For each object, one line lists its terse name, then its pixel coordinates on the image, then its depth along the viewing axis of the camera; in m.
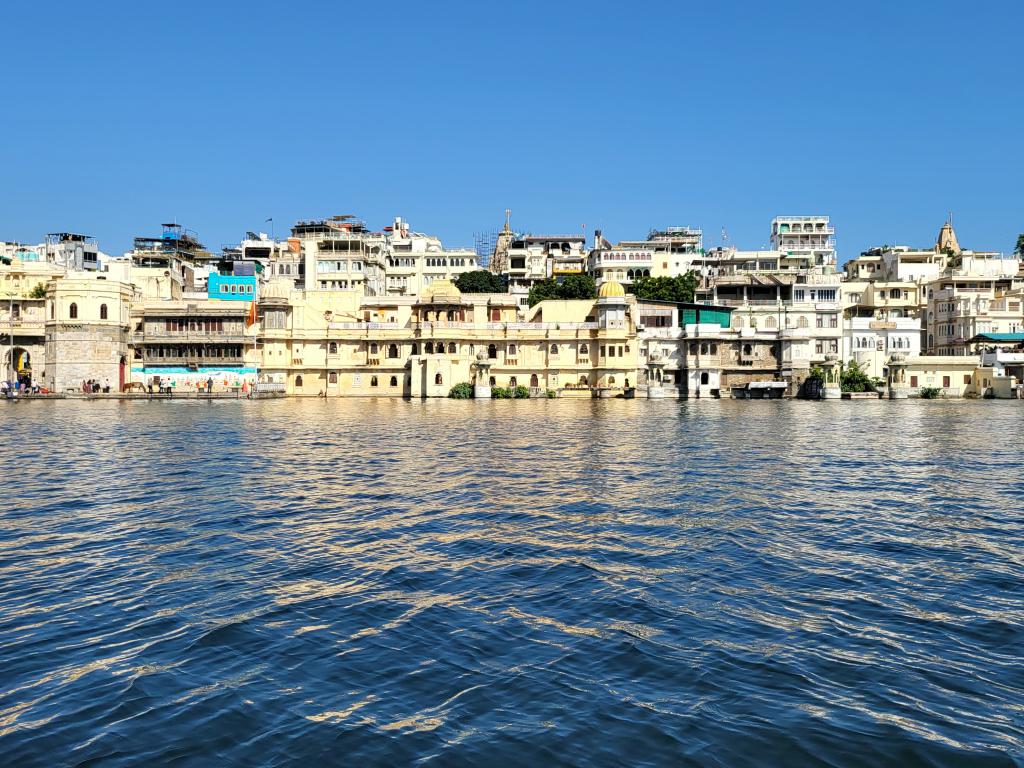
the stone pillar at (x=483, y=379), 68.06
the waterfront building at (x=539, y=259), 99.12
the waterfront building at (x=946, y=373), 72.94
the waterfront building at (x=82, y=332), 67.81
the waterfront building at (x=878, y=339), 75.31
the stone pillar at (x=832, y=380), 69.69
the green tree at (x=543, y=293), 85.81
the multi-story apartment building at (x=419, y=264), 96.12
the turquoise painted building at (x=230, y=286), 86.56
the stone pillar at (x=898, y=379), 71.25
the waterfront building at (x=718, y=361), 72.38
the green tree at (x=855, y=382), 71.69
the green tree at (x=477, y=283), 89.50
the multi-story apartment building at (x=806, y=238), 99.56
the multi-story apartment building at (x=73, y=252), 89.19
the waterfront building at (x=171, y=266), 83.25
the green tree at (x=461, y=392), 67.88
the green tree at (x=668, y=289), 82.25
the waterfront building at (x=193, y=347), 71.56
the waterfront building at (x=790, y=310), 72.56
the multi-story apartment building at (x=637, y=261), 92.06
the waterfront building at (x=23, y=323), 69.50
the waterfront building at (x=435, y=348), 70.88
